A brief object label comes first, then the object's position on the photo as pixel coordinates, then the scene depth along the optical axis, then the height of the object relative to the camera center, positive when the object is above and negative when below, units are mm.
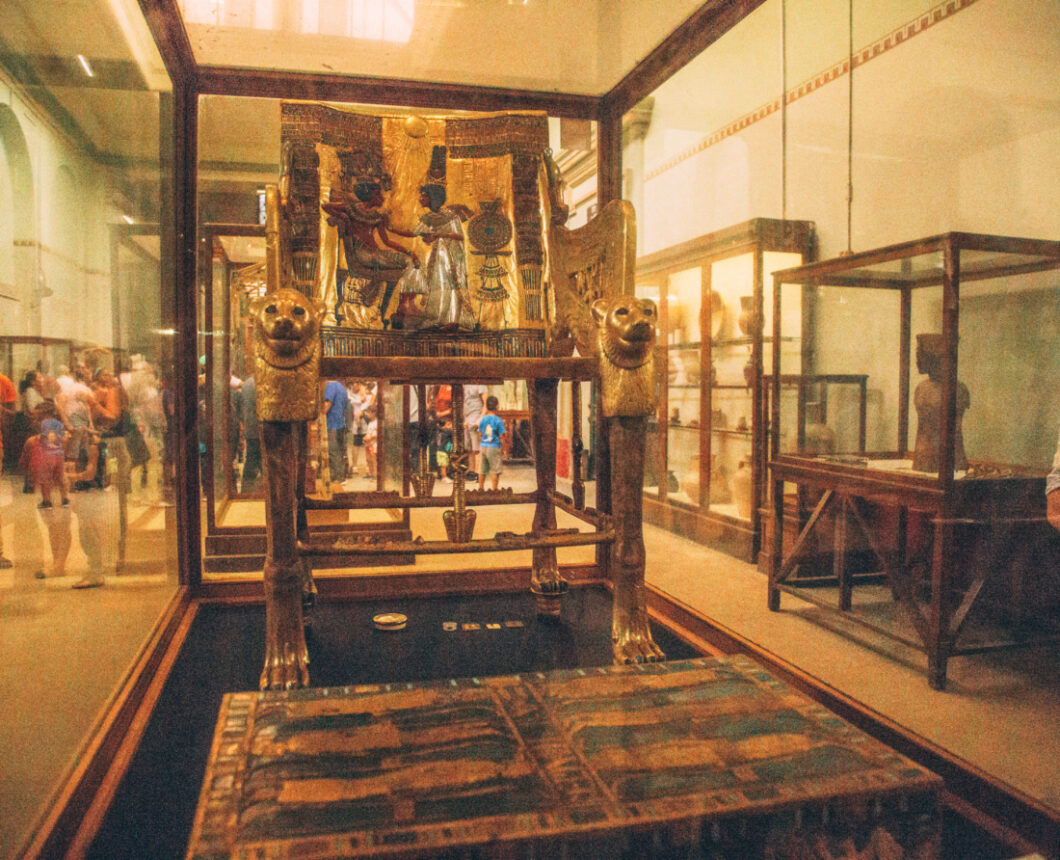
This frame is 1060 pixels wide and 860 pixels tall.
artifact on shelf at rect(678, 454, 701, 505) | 3082 -304
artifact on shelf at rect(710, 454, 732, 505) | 2902 -305
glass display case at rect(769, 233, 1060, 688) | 1438 -47
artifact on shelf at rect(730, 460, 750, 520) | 2748 -300
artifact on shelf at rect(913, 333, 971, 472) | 1700 +5
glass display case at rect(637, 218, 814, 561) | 2701 +106
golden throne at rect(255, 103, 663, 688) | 2006 +290
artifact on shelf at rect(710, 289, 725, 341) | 3186 +378
